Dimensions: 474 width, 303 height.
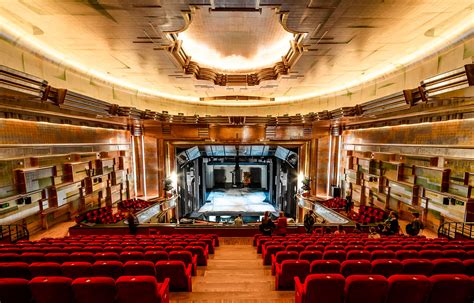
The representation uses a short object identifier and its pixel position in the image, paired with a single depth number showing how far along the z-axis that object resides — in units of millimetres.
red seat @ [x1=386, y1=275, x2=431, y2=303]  2564
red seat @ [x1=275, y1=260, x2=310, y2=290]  3482
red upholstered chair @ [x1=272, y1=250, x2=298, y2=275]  4054
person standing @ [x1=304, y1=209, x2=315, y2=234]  7751
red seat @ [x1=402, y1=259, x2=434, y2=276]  3180
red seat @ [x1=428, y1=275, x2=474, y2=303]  2584
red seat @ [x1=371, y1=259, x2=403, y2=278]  3195
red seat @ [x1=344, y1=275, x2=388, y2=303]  2592
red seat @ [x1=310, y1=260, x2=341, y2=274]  3287
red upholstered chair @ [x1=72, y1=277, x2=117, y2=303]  2596
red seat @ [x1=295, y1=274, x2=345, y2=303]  2672
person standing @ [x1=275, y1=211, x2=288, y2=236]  7109
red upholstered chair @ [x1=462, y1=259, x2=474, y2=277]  3225
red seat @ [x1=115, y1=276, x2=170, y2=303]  2613
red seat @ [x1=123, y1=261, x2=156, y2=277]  3201
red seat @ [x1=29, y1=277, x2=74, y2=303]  2648
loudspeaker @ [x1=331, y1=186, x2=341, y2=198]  13360
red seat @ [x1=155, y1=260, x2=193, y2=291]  3396
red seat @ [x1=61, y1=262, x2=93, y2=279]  3215
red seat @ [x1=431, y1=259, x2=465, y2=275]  3182
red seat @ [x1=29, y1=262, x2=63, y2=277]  3189
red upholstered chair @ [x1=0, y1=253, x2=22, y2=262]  3726
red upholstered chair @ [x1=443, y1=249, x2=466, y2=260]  3846
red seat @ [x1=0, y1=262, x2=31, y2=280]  3162
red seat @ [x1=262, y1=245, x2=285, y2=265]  4862
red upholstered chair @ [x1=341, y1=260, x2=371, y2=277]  3238
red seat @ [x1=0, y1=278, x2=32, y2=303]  2672
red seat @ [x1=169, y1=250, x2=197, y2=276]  3979
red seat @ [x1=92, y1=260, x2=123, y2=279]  3195
